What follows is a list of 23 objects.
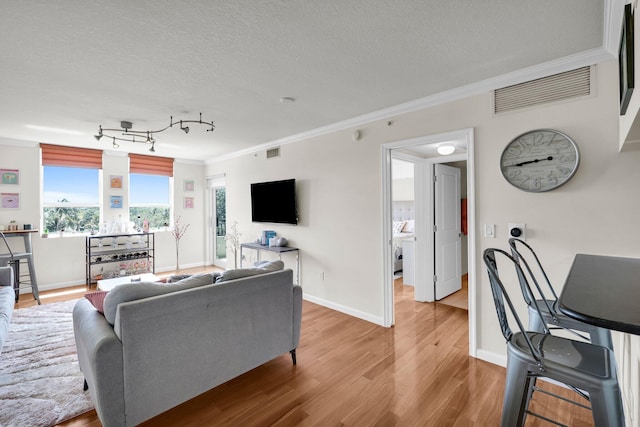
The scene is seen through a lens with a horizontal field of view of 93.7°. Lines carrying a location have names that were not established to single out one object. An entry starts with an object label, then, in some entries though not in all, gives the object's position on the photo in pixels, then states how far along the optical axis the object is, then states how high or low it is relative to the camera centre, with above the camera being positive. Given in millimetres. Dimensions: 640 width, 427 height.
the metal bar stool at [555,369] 1058 -597
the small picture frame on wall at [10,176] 4664 +643
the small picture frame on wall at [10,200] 4668 +268
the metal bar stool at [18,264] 4215 -706
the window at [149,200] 6008 +336
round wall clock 2254 +409
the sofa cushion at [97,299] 2114 -636
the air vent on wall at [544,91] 2221 +963
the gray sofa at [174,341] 1718 -822
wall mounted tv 4555 +207
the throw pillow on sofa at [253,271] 2289 -455
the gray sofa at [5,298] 2541 -834
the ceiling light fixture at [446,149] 3719 +801
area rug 2045 -1312
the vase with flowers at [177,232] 6434 -363
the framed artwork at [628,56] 1333 +712
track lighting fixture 3700 +1178
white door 4312 -270
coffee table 3865 -897
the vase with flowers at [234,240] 5941 -497
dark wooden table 772 -276
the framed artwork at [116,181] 5629 +670
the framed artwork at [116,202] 5660 +269
